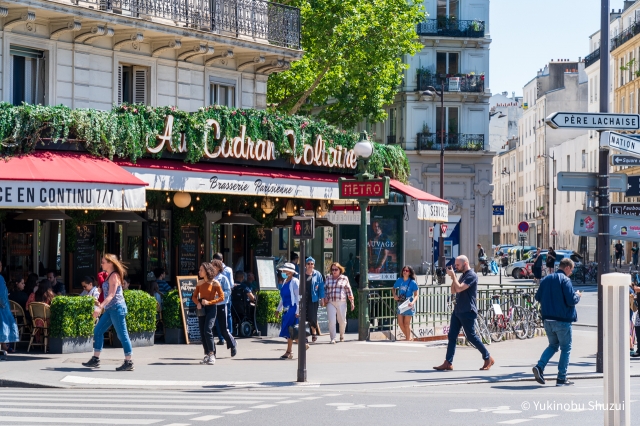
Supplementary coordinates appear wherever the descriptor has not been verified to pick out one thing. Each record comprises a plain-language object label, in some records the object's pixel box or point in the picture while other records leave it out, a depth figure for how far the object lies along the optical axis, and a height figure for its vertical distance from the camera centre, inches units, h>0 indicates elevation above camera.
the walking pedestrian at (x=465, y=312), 692.1 -42.5
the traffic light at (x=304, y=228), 670.5 +7.6
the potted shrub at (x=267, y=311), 956.6 -58.3
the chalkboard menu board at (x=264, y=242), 1160.2 -1.3
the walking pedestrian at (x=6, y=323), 741.3 -54.1
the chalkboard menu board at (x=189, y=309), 883.4 -52.9
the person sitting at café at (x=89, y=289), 835.4 -35.9
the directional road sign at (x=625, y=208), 816.3 +25.1
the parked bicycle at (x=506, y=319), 962.1 -65.3
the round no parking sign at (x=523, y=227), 2225.9 +29.9
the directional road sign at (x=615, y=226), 698.2 +10.3
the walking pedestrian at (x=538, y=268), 1895.2 -42.9
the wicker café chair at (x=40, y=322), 790.5 -56.5
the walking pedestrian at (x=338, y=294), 926.4 -42.4
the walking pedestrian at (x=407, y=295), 936.3 -43.3
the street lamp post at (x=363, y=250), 920.3 -6.9
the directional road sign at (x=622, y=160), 707.4 +51.0
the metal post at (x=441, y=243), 1988.1 -2.1
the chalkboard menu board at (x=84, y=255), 967.0 -12.9
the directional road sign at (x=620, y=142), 671.8 +59.1
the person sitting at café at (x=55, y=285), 868.6 -34.6
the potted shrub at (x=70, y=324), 778.8 -57.2
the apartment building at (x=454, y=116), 2541.8 +281.1
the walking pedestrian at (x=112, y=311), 688.4 -43.0
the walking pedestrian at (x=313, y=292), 865.5 -38.4
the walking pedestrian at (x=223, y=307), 780.6 -45.5
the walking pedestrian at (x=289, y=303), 776.3 -42.2
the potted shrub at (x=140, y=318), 832.9 -56.7
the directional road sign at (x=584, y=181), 698.2 +37.5
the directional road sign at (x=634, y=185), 782.5 +39.8
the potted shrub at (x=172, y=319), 882.1 -60.9
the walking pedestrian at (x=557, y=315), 623.5 -39.2
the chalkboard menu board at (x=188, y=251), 1088.2 -10.2
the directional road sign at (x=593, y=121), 665.7 +71.9
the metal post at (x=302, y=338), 636.7 -53.6
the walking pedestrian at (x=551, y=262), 1884.8 -31.9
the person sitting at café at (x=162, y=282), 942.9 -34.5
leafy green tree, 1537.9 +263.6
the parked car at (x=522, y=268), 2306.8 -52.3
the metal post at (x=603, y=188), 693.9 +33.1
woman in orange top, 738.8 -39.8
